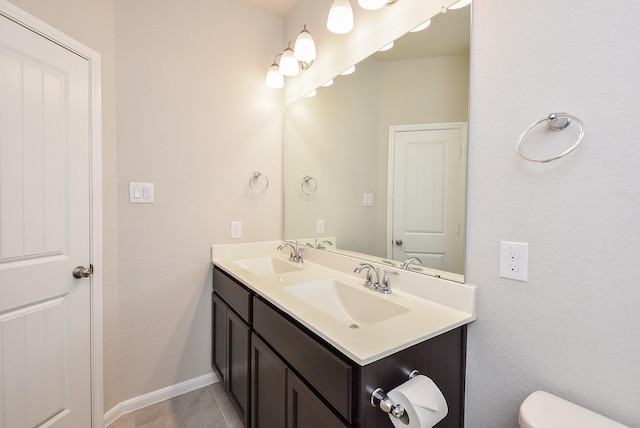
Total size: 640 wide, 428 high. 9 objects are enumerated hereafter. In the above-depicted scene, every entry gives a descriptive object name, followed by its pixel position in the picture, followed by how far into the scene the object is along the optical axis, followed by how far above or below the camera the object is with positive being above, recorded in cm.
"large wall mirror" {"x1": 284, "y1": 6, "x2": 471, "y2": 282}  109 +28
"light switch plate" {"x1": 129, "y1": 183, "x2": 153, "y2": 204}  166 +8
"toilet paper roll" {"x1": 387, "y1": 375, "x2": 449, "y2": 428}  72 -52
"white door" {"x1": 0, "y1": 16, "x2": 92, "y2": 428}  113 -12
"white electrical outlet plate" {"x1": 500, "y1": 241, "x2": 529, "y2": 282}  87 -16
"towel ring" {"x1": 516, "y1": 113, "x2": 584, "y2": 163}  76 +25
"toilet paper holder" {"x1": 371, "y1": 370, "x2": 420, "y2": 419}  73 -52
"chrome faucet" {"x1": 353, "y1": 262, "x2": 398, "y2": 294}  124 -33
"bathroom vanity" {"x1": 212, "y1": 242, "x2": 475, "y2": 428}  79 -48
